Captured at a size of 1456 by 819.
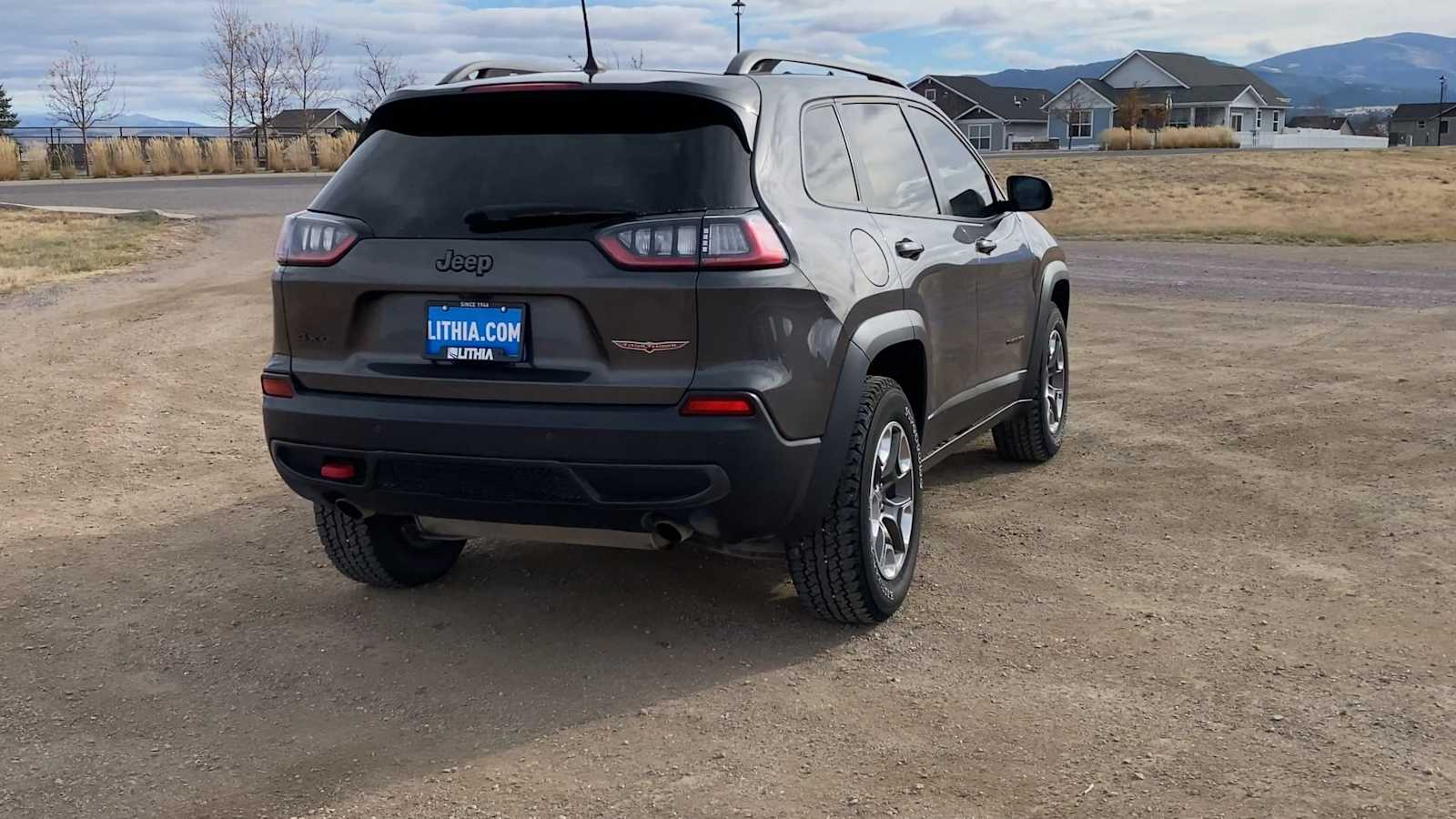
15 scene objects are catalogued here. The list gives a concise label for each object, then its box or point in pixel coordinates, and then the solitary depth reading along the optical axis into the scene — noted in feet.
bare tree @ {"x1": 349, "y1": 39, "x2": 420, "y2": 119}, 179.73
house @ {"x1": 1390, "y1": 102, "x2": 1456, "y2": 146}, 366.02
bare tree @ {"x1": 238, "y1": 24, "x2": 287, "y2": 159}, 174.70
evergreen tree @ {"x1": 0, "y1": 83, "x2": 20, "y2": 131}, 252.83
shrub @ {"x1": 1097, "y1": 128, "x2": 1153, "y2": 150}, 205.26
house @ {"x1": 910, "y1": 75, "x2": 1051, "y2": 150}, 302.25
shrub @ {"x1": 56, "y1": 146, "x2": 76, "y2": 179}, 116.67
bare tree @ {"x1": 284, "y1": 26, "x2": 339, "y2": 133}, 180.04
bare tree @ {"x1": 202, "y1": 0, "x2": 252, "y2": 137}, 173.06
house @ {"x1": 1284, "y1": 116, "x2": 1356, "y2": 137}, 407.95
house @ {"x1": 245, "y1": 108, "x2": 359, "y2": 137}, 184.64
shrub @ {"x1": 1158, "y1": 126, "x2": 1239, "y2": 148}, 198.39
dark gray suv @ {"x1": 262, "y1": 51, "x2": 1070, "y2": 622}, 12.07
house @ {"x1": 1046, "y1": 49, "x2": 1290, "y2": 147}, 287.48
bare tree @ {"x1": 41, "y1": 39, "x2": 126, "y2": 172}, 173.27
